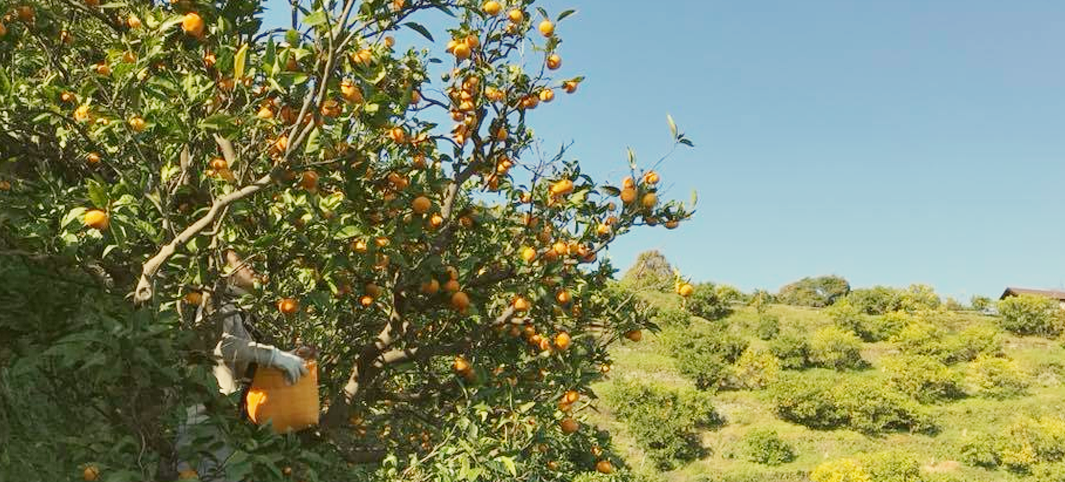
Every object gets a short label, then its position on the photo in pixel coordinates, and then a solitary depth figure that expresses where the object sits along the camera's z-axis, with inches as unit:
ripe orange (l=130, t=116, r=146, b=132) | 76.6
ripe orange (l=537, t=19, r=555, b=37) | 125.6
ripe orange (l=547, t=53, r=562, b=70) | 125.6
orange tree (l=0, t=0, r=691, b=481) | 70.7
